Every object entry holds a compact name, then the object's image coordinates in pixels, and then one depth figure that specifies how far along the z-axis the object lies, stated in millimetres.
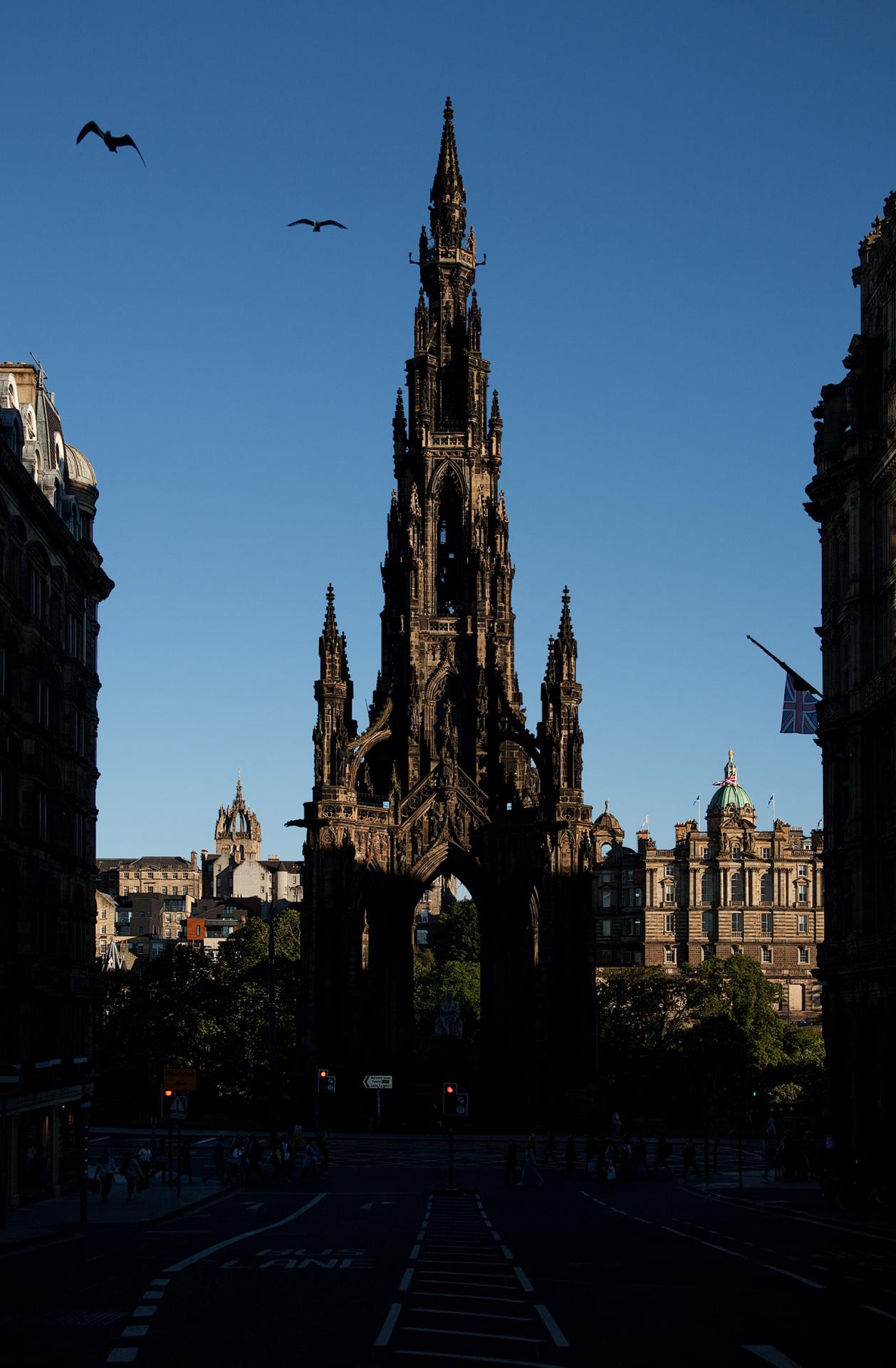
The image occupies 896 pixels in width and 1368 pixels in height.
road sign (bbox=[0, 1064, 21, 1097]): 43281
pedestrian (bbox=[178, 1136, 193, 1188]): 61512
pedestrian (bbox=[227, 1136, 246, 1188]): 62562
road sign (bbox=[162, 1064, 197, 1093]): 58344
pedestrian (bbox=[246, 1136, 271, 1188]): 62500
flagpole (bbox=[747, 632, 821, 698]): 60766
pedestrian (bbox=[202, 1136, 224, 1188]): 64000
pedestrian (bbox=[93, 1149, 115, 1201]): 54031
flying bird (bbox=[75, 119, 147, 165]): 29891
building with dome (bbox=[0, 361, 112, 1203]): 53125
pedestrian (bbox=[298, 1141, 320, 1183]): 64500
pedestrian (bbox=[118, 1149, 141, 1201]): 56184
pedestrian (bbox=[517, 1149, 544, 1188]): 62094
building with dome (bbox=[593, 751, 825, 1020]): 170125
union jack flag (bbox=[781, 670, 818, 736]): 60344
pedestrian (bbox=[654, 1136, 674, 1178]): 68875
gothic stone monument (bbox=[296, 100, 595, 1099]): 97750
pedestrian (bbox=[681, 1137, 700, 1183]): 65375
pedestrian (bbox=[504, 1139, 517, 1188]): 62906
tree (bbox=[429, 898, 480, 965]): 179125
